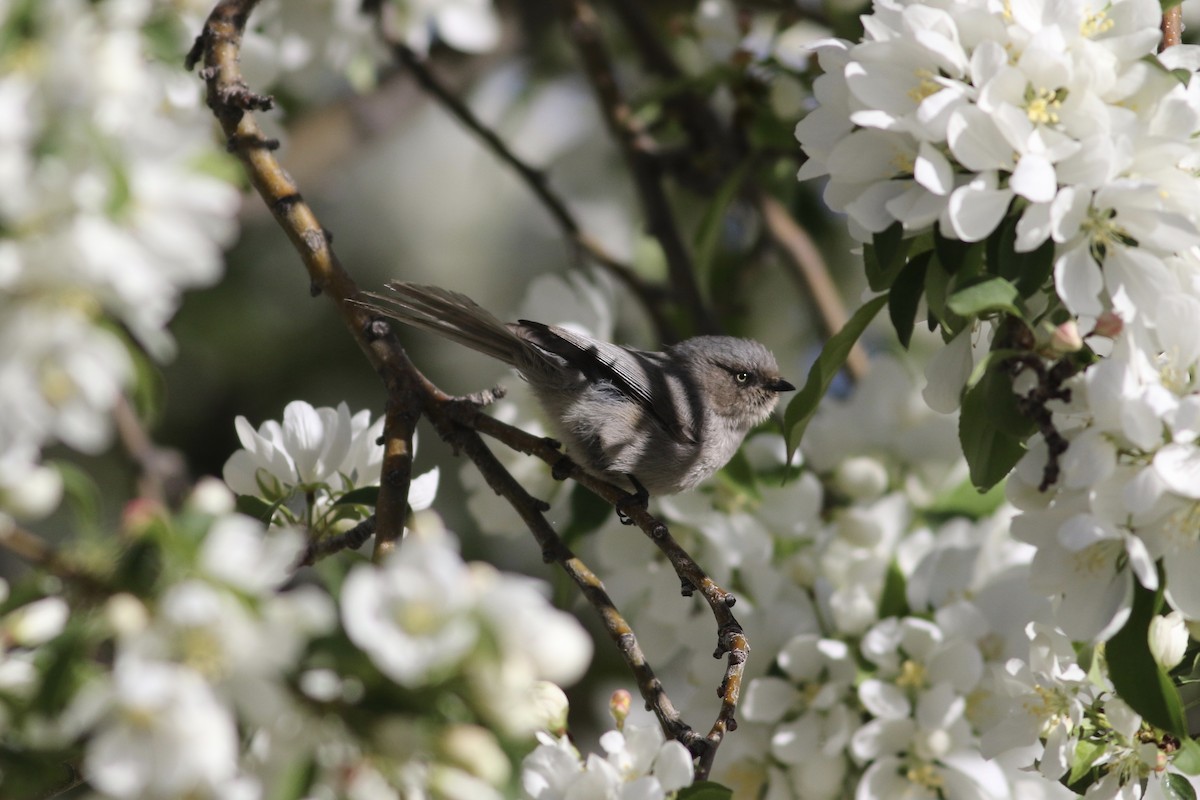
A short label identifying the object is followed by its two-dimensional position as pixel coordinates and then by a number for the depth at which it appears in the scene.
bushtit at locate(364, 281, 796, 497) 6.45
